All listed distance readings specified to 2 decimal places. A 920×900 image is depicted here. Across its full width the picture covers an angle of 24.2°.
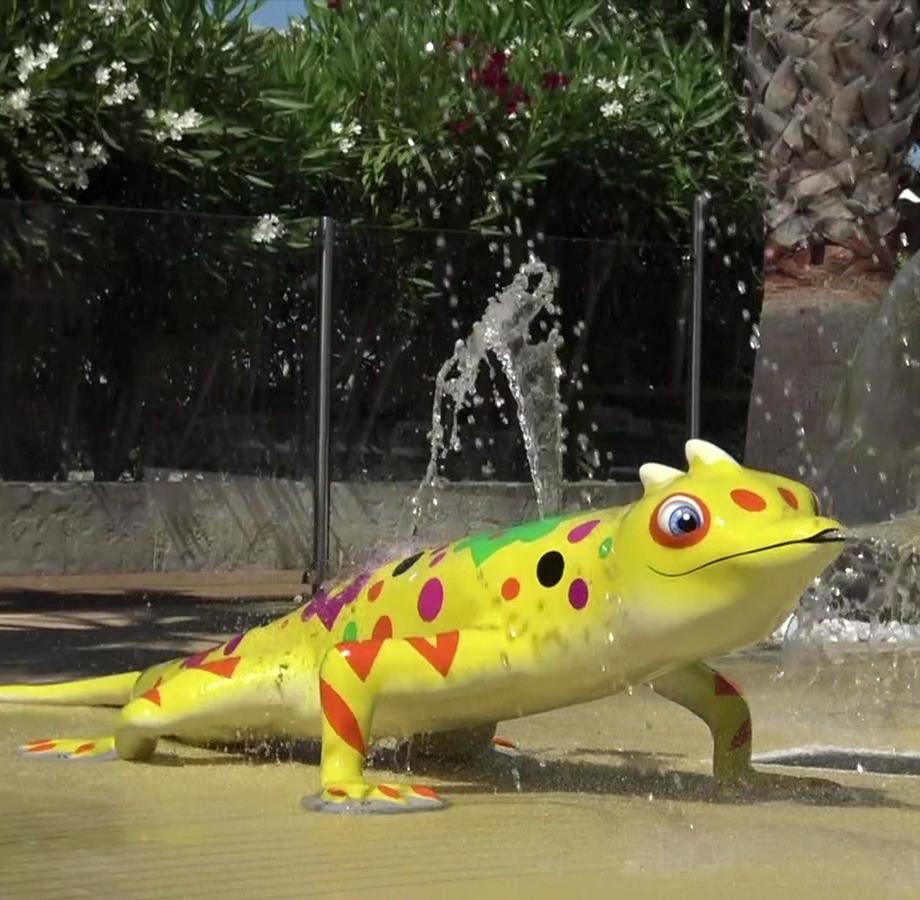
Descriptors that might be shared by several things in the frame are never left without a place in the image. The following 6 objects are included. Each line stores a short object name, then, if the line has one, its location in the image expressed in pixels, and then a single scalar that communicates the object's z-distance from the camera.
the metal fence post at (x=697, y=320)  15.24
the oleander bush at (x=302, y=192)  13.73
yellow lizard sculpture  5.90
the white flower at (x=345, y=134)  16.25
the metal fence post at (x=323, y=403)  14.15
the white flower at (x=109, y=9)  14.33
